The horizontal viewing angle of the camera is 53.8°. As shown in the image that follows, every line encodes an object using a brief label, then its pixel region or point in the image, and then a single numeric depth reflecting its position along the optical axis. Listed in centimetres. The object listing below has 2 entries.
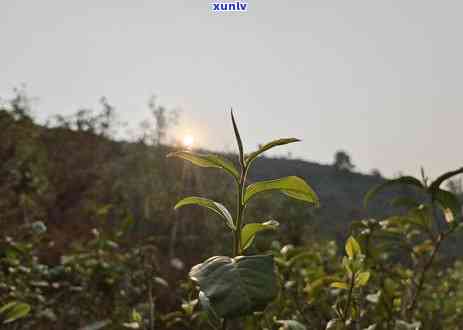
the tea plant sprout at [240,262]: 60
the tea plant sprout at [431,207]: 122
